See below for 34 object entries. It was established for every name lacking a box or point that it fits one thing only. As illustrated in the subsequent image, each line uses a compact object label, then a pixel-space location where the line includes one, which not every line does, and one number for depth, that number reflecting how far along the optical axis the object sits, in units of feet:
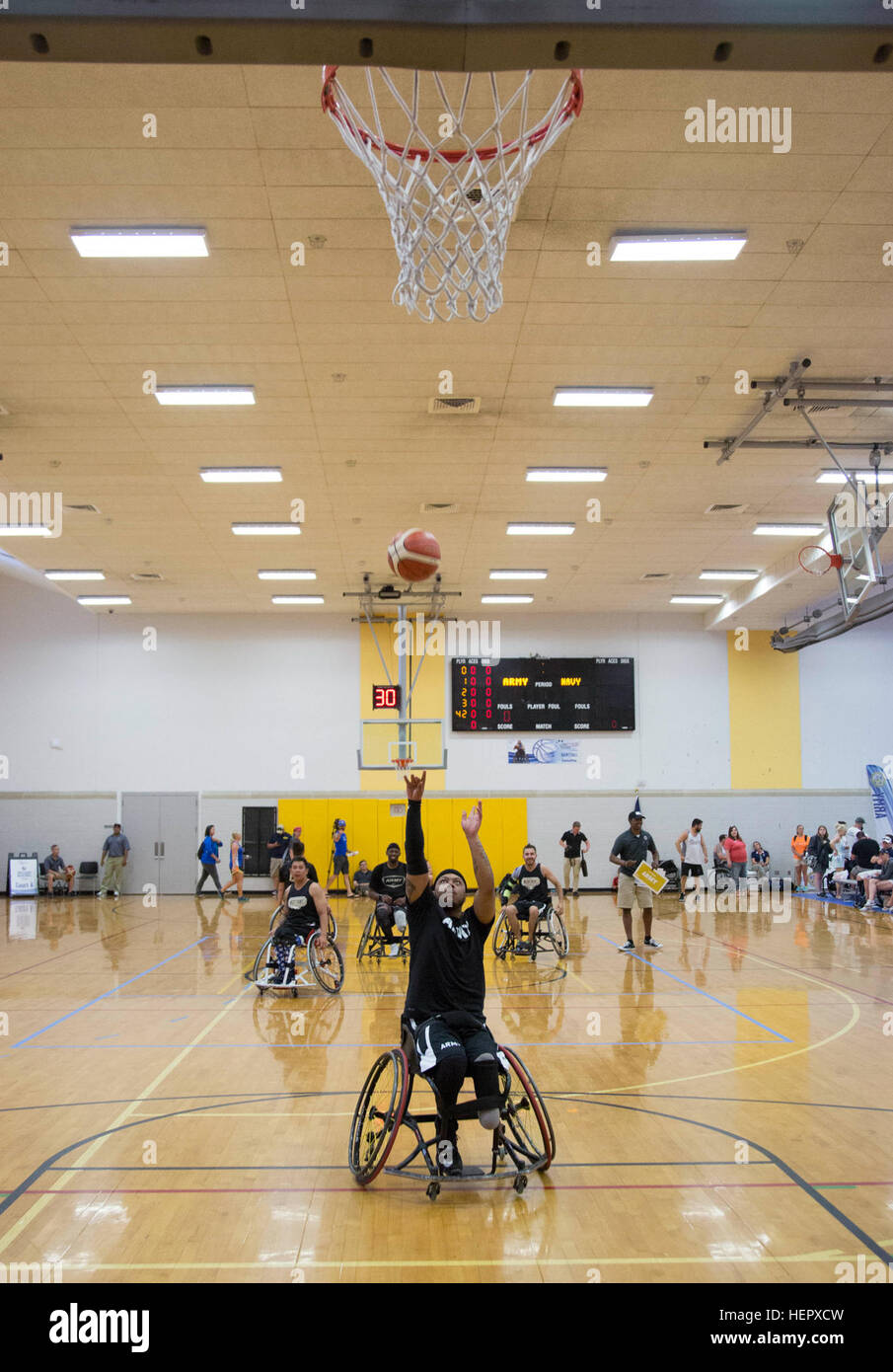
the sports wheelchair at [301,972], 32.01
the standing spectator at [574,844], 64.34
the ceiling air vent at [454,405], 32.12
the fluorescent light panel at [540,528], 47.34
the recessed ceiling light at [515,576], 57.77
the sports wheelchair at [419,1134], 14.94
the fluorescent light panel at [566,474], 38.99
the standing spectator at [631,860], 39.73
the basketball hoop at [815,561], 50.24
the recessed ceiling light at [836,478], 38.75
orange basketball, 22.66
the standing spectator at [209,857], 64.59
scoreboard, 67.62
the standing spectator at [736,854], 65.26
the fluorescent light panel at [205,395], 31.71
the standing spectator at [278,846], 64.84
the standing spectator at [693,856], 64.69
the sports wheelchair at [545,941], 39.01
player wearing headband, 15.07
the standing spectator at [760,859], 67.72
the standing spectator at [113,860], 65.51
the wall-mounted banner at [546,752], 68.54
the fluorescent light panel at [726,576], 58.08
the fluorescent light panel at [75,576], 57.72
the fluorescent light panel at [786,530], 47.46
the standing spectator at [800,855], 68.49
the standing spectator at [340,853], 65.04
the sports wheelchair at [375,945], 40.16
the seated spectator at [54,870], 66.54
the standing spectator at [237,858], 64.51
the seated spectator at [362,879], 62.14
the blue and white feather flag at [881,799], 67.78
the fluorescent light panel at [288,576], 57.82
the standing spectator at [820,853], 65.57
